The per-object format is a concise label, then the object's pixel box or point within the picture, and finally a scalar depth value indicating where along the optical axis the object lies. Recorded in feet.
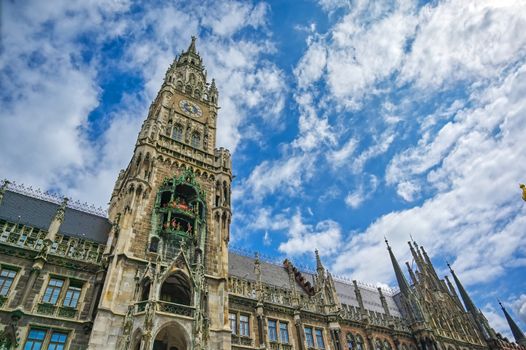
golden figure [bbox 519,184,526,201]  54.12
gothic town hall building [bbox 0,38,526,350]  69.00
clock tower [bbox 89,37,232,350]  70.64
